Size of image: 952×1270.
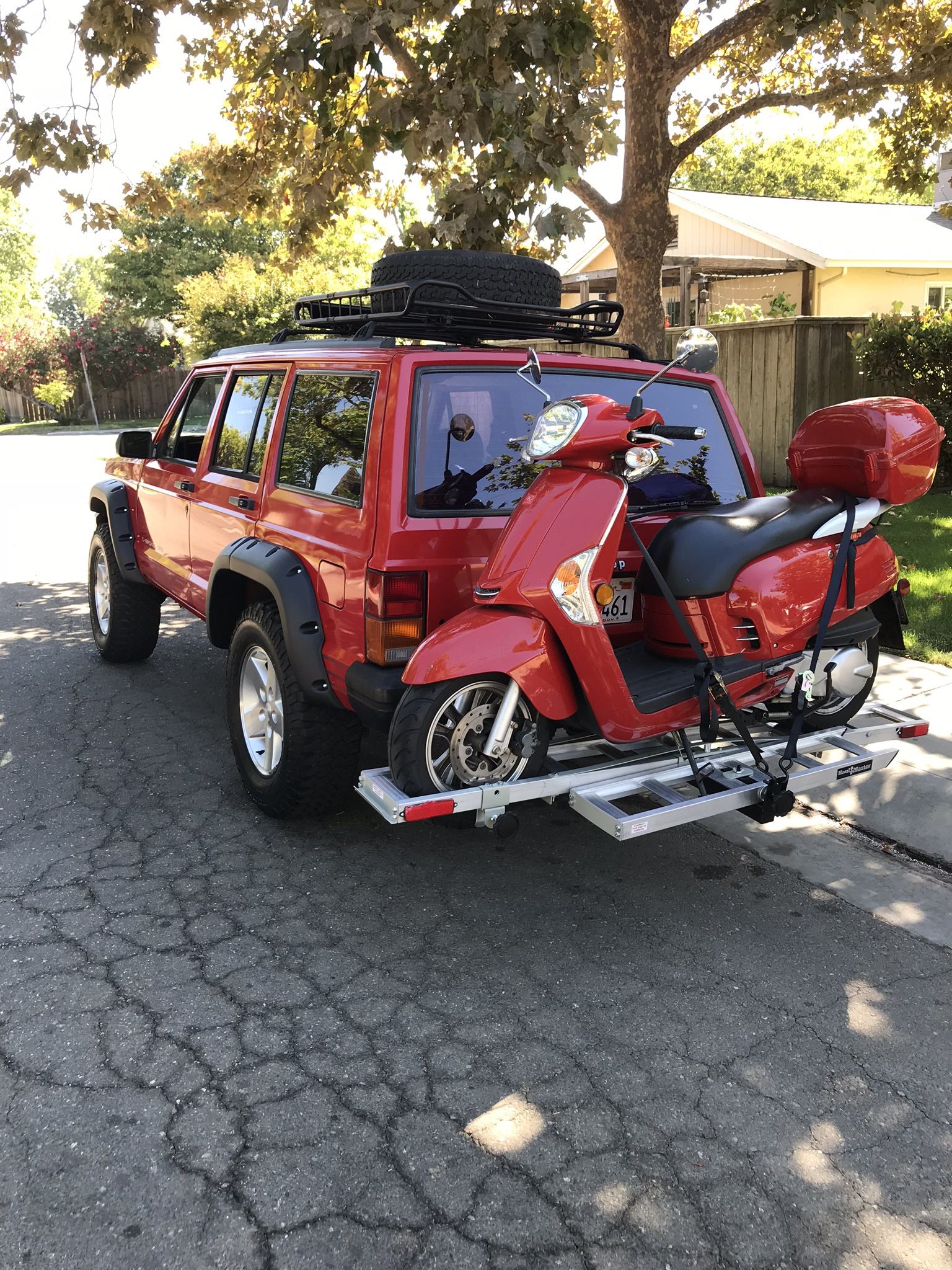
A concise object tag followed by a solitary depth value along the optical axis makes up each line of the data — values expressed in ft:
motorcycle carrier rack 10.68
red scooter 11.04
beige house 64.54
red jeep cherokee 12.02
